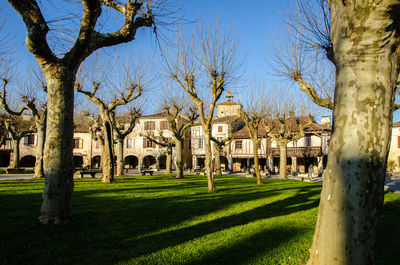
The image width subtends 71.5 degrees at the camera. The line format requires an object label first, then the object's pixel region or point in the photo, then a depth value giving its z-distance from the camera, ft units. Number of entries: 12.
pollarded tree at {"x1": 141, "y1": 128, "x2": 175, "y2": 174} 90.29
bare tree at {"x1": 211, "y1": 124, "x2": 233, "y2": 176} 87.62
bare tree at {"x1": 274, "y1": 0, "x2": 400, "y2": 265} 8.77
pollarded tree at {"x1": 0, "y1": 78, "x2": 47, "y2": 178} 58.75
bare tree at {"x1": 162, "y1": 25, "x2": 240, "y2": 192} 38.99
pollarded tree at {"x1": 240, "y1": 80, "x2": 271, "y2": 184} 60.44
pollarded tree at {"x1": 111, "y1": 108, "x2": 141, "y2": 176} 69.82
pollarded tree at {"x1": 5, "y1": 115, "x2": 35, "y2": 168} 89.71
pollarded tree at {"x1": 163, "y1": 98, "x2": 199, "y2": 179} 70.18
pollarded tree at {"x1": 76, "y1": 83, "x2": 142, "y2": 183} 47.90
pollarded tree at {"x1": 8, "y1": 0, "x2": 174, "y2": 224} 17.39
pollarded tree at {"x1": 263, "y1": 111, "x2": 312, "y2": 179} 81.33
